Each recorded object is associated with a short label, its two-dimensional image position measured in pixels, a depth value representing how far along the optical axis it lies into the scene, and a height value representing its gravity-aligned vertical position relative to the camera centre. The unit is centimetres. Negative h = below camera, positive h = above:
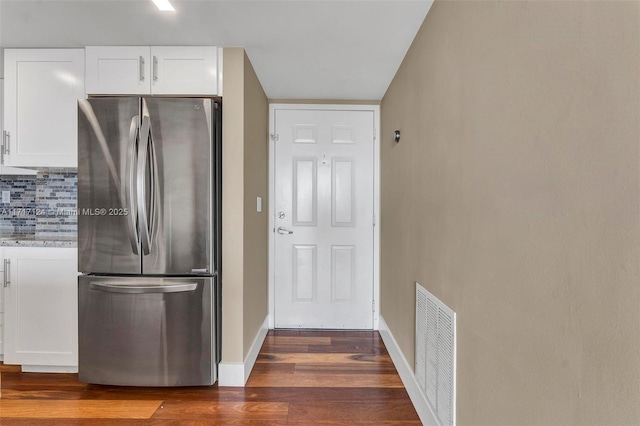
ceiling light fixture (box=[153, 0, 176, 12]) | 152 +99
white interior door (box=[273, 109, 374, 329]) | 317 -6
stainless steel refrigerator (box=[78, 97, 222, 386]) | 202 -17
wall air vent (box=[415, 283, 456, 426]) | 141 -69
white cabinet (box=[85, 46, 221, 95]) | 211 +94
